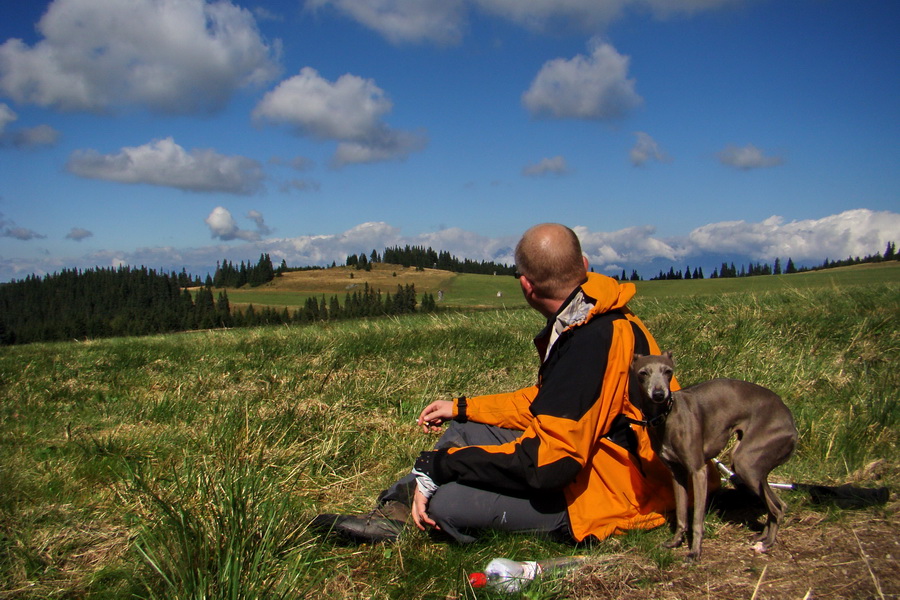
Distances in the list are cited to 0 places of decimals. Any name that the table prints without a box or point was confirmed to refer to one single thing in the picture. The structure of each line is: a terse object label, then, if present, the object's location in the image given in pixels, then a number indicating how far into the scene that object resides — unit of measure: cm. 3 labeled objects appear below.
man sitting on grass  350
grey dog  377
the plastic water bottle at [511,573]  341
